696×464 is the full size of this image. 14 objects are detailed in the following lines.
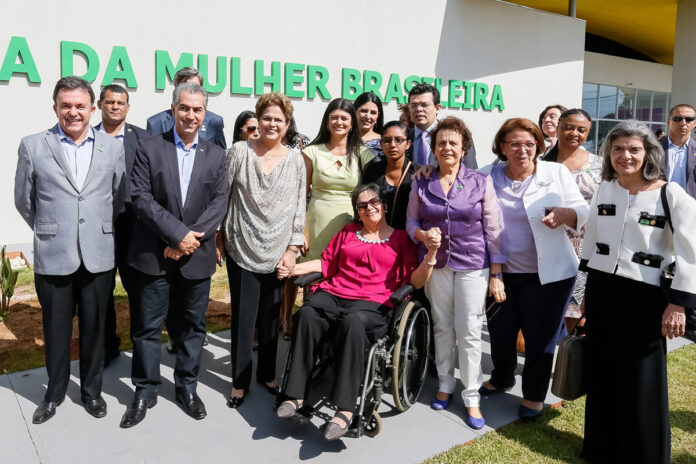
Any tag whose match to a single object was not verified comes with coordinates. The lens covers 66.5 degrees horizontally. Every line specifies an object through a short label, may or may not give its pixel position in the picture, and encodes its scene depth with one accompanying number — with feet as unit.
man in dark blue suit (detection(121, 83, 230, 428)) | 9.48
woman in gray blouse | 10.23
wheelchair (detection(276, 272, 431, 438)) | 9.21
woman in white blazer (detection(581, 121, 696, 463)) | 7.50
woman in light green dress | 11.68
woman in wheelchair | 9.05
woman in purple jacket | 9.91
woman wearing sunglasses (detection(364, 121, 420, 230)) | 11.26
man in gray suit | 9.21
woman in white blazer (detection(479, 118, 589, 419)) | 9.83
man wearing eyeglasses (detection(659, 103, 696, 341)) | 15.96
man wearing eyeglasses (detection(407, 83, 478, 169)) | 12.94
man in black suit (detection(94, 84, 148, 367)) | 10.85
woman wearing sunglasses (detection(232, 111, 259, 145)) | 14.69
